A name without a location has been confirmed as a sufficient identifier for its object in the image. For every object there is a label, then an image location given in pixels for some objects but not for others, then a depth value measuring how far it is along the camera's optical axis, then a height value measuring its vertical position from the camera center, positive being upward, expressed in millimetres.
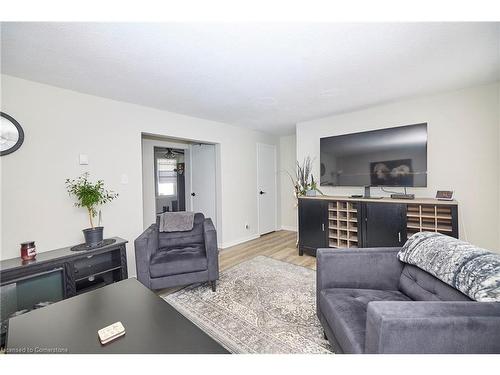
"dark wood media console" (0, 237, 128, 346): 1641 -793
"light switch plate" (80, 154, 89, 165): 2324 +329
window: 4395 +227
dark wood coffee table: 976 -751
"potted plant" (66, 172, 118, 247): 2145 -99
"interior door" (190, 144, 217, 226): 3949 +106
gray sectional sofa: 785 -611
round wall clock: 1861 +507
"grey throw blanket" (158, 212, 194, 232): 2518 -440
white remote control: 1007 -730
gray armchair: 1996 -743
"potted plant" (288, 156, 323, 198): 3447 +43
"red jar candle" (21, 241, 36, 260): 1811 -543
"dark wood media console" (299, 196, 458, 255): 2412 -507
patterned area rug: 1480 -1140
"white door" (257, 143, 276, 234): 4578 -42
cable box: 2651 -189
